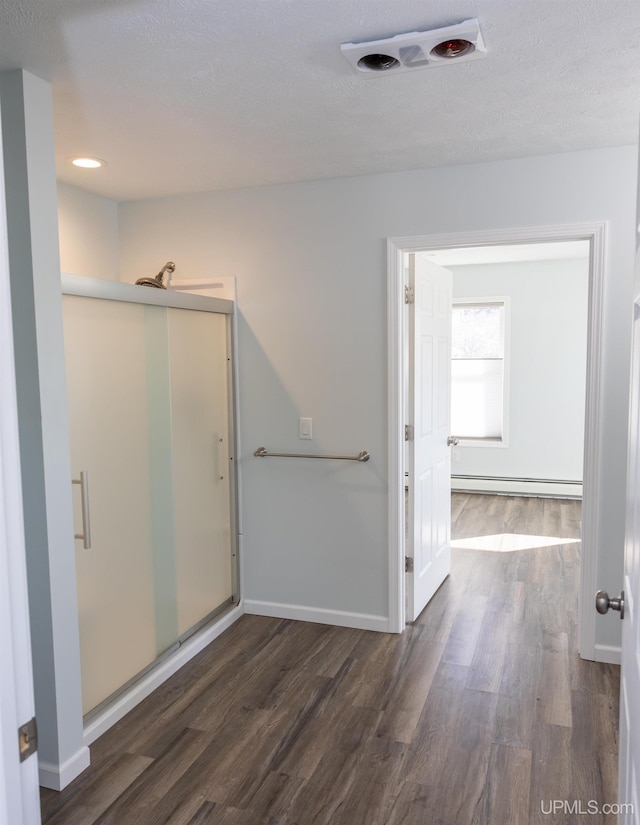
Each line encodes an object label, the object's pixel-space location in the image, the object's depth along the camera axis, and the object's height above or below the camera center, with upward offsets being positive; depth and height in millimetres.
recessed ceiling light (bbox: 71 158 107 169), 2889 +912
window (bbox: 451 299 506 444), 6742 -137
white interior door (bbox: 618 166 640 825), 1138 -561
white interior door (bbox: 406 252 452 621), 3467 -423
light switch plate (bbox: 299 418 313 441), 3461 -366
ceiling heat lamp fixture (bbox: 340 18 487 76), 1753 +886
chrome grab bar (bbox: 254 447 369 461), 3350 -510
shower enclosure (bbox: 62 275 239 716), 2467 -480
